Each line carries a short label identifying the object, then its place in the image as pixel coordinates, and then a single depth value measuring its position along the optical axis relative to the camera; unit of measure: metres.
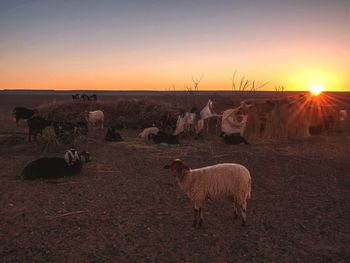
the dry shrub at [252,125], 16.97
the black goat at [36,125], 15.30
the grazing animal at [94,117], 19.88
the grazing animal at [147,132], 17.16
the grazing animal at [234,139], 15.73
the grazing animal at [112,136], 16.27
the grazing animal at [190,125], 17.38
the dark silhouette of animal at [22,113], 20.61
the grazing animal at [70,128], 14.88
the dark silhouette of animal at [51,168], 9.80
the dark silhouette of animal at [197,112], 18.10
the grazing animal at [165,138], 15.62
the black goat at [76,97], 25.83
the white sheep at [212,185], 6.81
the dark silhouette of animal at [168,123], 19.44
